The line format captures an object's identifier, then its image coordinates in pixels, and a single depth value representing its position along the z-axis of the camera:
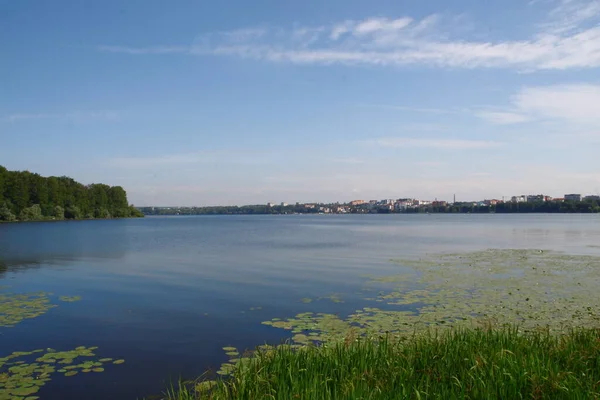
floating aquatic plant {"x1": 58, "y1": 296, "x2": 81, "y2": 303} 16.88
